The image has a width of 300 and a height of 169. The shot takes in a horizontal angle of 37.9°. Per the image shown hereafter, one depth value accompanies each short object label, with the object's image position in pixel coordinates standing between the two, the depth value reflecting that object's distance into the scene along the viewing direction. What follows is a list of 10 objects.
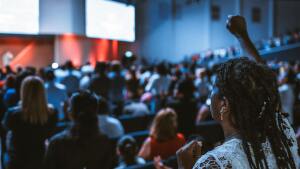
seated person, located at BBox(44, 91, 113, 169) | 2.53
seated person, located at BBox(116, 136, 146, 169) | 3.31
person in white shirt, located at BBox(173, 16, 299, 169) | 1.17
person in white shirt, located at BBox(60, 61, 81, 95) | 6.55
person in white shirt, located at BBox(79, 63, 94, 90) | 6.12
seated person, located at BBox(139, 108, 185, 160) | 3.61
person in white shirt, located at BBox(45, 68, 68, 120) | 5.36
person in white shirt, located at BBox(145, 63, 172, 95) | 7.51
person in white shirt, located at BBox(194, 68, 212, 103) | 8.14
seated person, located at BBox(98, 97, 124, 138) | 4.22
